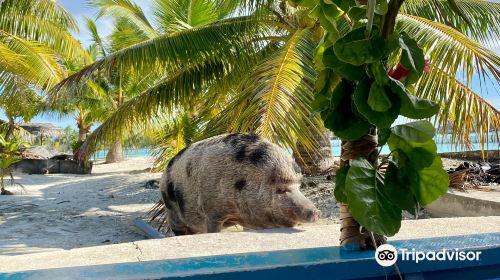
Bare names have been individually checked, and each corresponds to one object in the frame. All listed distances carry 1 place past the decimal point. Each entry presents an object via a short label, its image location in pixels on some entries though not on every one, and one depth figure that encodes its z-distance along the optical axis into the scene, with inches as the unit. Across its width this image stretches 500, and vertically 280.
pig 142.3
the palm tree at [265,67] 228.1
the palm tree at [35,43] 379.9
